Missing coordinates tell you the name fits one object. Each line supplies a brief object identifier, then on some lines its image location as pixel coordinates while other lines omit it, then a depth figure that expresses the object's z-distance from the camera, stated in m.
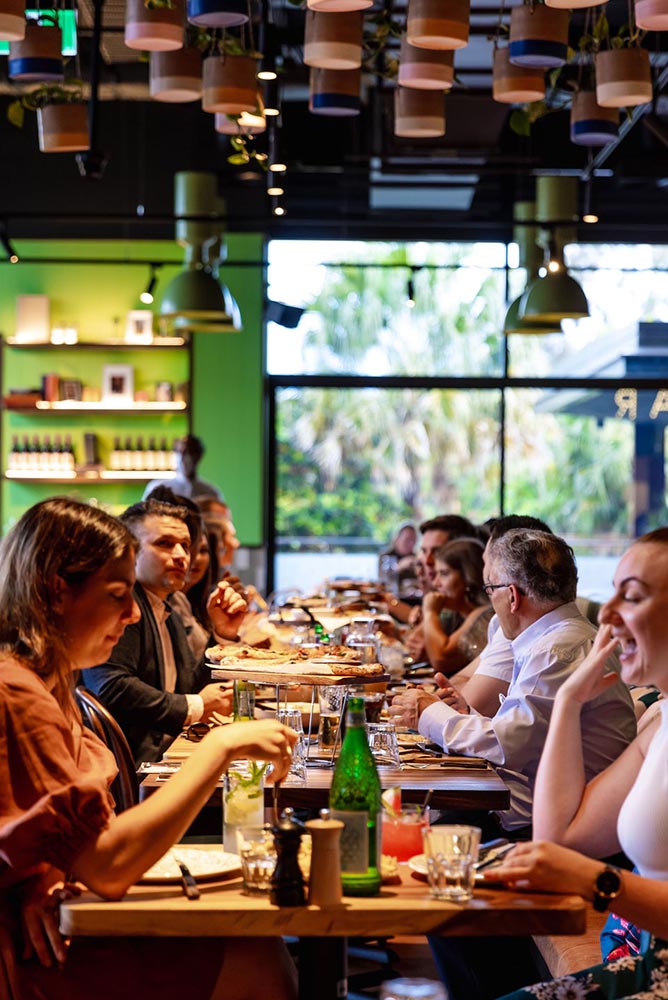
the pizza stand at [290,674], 3.52
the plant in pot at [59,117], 5.68
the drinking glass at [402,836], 2.49
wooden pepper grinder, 2.17
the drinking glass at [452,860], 2.23
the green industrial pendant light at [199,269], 8.11
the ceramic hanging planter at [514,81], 5.21
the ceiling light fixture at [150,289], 9.82
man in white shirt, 3.49
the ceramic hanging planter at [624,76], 5.10
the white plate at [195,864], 2.34
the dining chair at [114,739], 3.62
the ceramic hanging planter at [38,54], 5.16
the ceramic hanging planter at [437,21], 4.56
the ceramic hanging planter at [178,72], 5.18
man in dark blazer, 4.17
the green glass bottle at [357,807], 2.27
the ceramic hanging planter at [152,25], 4.79
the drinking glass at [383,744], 3.45
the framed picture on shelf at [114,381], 11.37
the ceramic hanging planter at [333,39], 4.82
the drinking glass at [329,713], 3.76
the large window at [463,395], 11.93
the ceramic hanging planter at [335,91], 5.46
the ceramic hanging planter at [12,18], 4.58
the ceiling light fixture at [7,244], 8.85
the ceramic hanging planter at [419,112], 5.44
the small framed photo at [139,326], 11.34
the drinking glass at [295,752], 3.29
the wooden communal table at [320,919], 2.17
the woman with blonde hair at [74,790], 2.22
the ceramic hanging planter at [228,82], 5.17
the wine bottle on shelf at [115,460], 11.28
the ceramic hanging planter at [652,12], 4.43
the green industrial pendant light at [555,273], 8.02
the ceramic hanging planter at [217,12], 4.59
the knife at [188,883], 2.24
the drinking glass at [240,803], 2.59
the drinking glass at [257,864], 2.26
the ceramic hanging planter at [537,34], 4.80
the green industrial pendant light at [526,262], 8.93
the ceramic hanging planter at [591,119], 5.91
